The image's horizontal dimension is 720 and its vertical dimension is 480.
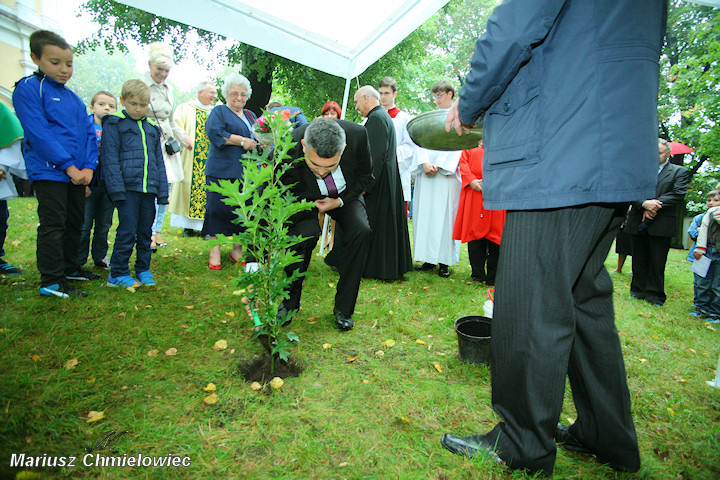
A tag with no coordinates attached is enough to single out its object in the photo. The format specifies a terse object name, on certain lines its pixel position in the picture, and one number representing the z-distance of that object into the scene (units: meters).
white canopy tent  4.21
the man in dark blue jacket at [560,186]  1.32
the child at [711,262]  4.36
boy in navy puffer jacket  3.40
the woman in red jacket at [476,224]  4.72
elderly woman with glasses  4.38
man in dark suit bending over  2.86
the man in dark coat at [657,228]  4.77
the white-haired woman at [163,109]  4.34
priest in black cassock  4.50
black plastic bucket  2.53
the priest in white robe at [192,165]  6.03
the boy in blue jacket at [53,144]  2.93
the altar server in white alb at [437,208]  5.17
